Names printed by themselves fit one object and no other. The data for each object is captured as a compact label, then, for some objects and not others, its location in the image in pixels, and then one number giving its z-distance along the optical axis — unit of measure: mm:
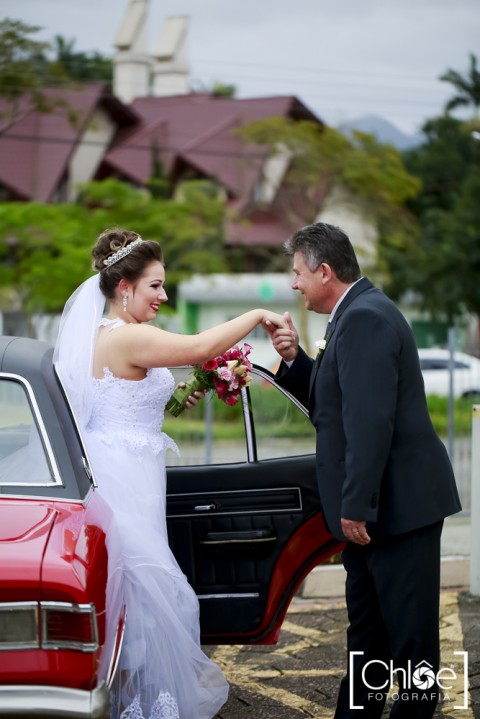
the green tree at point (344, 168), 33000
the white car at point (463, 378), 10461
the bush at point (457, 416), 10545
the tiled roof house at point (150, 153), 38094
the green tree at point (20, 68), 27188
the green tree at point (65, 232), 23531
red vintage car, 3094
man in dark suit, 3781
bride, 3988
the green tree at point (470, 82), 49281
